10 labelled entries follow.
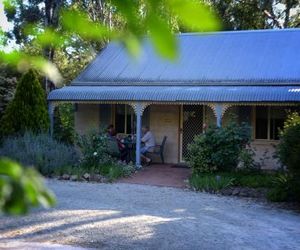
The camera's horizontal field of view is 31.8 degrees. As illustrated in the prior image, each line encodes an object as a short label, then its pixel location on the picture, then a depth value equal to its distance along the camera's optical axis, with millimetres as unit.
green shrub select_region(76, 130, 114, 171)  15539
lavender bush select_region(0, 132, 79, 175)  14883
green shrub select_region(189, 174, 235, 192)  12970
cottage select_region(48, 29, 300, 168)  16734
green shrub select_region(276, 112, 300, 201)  10984
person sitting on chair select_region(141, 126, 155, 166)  17812
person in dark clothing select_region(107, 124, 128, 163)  17484
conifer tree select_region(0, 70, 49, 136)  16922
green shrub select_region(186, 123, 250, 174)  14188
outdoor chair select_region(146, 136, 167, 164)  18266
